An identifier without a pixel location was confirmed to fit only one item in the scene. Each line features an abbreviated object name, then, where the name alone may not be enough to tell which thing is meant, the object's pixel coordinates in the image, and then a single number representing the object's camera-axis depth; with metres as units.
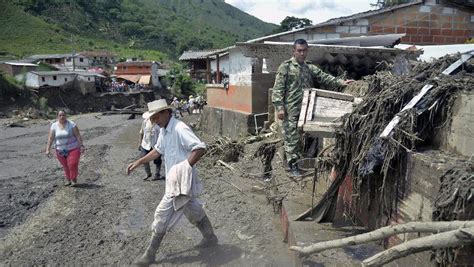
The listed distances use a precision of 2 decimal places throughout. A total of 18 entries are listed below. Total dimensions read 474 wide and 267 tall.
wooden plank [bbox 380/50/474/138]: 3.16
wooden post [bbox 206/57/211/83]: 27.83
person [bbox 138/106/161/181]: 8.69
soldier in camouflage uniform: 5.77
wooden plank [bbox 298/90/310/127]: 4.64
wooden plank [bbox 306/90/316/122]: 4.71
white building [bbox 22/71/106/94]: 39.84
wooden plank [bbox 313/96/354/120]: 4.77
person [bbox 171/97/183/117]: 30.72
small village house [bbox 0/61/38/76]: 42.58
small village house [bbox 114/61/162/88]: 53.88
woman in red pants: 8.51
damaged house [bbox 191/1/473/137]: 11.08
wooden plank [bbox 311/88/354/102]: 4.89
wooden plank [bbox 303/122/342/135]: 4.05
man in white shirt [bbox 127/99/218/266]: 4.45
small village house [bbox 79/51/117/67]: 65.31
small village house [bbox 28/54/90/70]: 57.53
